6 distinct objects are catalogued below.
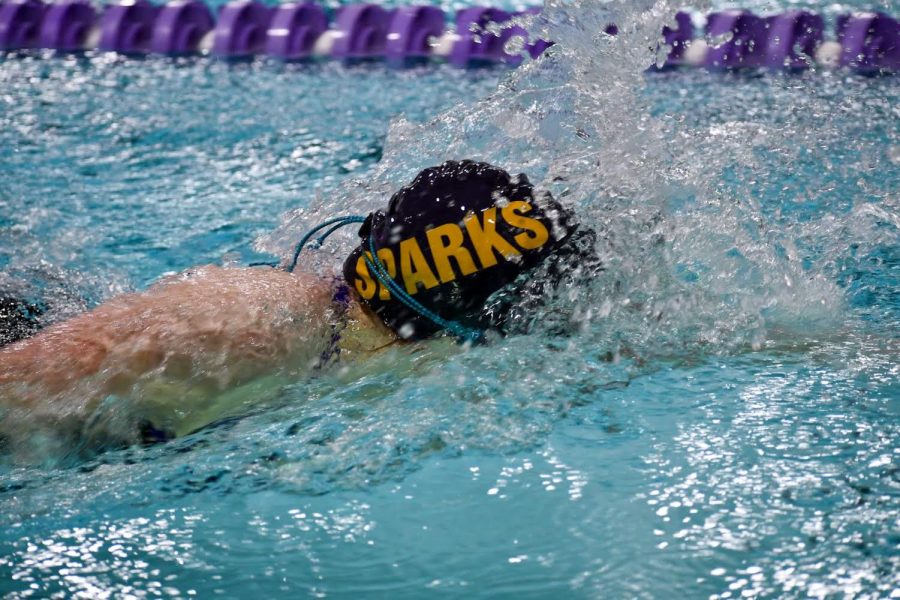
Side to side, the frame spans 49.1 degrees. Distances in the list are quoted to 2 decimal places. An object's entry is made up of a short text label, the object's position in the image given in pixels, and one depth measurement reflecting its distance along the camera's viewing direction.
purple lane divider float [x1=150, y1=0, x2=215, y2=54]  5.91
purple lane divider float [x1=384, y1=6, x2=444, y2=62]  5.72
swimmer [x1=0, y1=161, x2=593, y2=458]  1.81
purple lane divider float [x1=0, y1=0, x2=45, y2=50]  5.96
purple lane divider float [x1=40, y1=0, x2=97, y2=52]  5.96
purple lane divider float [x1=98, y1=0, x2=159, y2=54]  5.92
